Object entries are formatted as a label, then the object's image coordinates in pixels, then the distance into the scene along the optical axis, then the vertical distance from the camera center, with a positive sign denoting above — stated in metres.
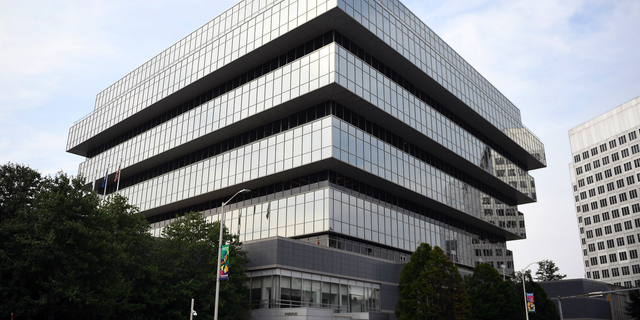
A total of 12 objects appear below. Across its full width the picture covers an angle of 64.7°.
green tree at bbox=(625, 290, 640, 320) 75.31 +0.75
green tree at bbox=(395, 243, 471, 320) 43.50 +1.84
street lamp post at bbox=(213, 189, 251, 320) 30.39 +1.44
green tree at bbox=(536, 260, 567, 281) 130.00 +9.96
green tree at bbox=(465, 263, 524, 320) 52.22 +1.57
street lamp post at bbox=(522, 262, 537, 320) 54.21 +0.32
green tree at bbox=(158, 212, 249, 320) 40.19 +3.40
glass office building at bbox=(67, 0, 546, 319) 55.22 +22.57
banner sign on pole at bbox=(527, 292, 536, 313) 55.38 +0.80
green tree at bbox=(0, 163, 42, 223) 38.66 +9.66
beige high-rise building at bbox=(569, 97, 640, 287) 125.44 +30.18
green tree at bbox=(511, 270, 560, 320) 59.87 +1.32
